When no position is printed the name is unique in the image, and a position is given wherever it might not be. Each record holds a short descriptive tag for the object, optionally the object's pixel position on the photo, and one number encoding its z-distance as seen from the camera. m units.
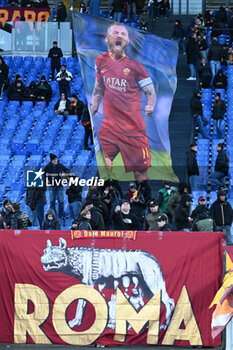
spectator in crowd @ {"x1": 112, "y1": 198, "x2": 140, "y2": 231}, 22.67
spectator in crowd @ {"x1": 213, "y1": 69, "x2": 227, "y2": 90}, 33.53
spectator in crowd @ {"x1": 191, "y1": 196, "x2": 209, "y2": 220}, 23.23
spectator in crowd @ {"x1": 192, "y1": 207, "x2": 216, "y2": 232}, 21.24
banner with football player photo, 21.75
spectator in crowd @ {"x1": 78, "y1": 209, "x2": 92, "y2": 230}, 21.16
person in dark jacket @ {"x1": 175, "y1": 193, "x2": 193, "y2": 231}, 23.33
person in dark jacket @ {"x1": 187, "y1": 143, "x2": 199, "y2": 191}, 26.28
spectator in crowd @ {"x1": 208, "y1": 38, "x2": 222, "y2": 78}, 34.25
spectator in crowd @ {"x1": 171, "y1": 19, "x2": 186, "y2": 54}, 38.31
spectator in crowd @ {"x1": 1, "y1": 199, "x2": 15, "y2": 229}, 23.38
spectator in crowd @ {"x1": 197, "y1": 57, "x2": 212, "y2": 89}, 33.59
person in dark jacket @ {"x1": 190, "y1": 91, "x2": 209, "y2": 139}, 30.59
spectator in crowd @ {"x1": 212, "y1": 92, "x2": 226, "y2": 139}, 30.77
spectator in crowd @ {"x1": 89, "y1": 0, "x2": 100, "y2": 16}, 40.38
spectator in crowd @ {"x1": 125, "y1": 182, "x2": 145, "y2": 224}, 24.28
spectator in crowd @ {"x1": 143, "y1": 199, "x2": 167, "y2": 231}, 22.08
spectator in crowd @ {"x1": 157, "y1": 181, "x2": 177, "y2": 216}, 25.08
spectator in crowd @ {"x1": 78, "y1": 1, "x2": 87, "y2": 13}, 40.59
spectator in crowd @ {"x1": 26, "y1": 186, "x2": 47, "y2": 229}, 25.20
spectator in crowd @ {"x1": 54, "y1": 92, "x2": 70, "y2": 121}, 33.78
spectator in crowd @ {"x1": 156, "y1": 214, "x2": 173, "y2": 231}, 21.02
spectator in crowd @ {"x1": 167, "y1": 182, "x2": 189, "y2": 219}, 24.61
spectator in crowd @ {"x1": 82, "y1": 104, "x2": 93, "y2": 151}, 30.11
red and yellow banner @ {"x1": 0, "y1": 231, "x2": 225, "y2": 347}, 19.11
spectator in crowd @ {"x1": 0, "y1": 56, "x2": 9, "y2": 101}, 35.88
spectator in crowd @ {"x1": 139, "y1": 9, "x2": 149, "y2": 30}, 39.53
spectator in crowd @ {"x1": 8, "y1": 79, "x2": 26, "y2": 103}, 35.38
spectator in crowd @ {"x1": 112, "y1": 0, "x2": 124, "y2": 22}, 40.59
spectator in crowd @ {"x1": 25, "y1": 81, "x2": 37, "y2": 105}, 35.25
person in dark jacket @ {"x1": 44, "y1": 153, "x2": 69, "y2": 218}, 24.78
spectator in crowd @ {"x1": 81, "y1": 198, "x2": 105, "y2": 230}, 22.11
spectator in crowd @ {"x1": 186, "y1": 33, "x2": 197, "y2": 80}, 34.97
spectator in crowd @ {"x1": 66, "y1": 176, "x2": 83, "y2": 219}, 25.19
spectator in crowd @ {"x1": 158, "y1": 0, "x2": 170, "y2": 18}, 42.28
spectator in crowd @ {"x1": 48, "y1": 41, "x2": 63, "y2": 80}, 37.00
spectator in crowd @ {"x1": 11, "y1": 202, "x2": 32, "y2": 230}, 22.95
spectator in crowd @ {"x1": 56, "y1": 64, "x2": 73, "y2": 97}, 35.00
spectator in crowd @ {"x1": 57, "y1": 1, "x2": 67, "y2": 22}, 40.53
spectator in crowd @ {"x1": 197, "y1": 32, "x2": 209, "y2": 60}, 35.34
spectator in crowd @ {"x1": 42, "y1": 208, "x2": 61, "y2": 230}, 22.66
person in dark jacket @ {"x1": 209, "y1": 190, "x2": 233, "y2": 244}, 23.45
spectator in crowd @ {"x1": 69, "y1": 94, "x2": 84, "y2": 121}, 33.53
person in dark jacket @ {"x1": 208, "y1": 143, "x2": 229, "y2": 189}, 26.61
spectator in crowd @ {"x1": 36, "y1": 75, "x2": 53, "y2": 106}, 35.06
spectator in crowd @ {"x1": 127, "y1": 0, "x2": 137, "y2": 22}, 40.69
